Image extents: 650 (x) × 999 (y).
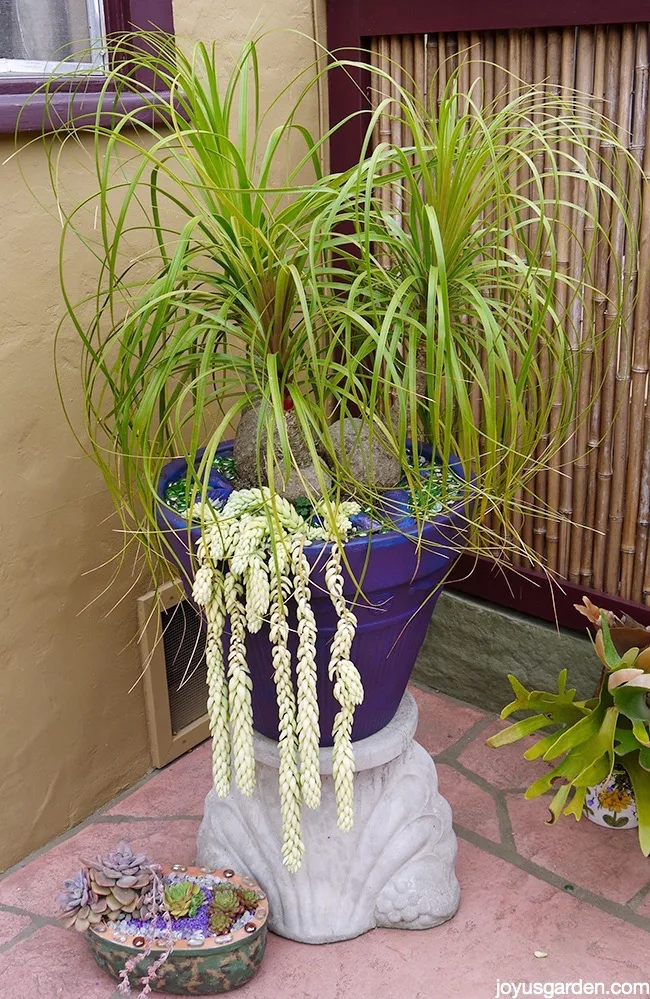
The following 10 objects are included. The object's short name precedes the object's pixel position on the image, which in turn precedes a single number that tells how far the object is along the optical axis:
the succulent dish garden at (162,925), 1.73
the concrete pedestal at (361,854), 1.87
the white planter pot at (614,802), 2.13
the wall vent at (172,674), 2.32
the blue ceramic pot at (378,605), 1.65
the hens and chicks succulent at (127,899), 1.77
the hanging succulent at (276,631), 1.58
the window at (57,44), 1.86
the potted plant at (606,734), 1.92
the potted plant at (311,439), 1.57
